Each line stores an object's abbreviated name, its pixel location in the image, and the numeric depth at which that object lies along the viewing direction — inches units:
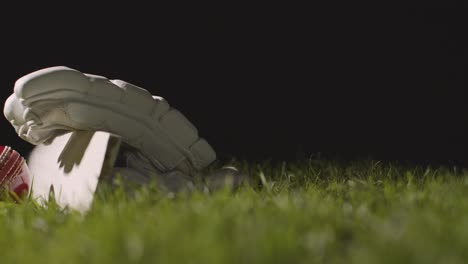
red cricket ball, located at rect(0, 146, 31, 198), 93.7
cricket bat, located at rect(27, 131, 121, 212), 75.8
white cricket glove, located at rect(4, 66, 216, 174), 82.7
